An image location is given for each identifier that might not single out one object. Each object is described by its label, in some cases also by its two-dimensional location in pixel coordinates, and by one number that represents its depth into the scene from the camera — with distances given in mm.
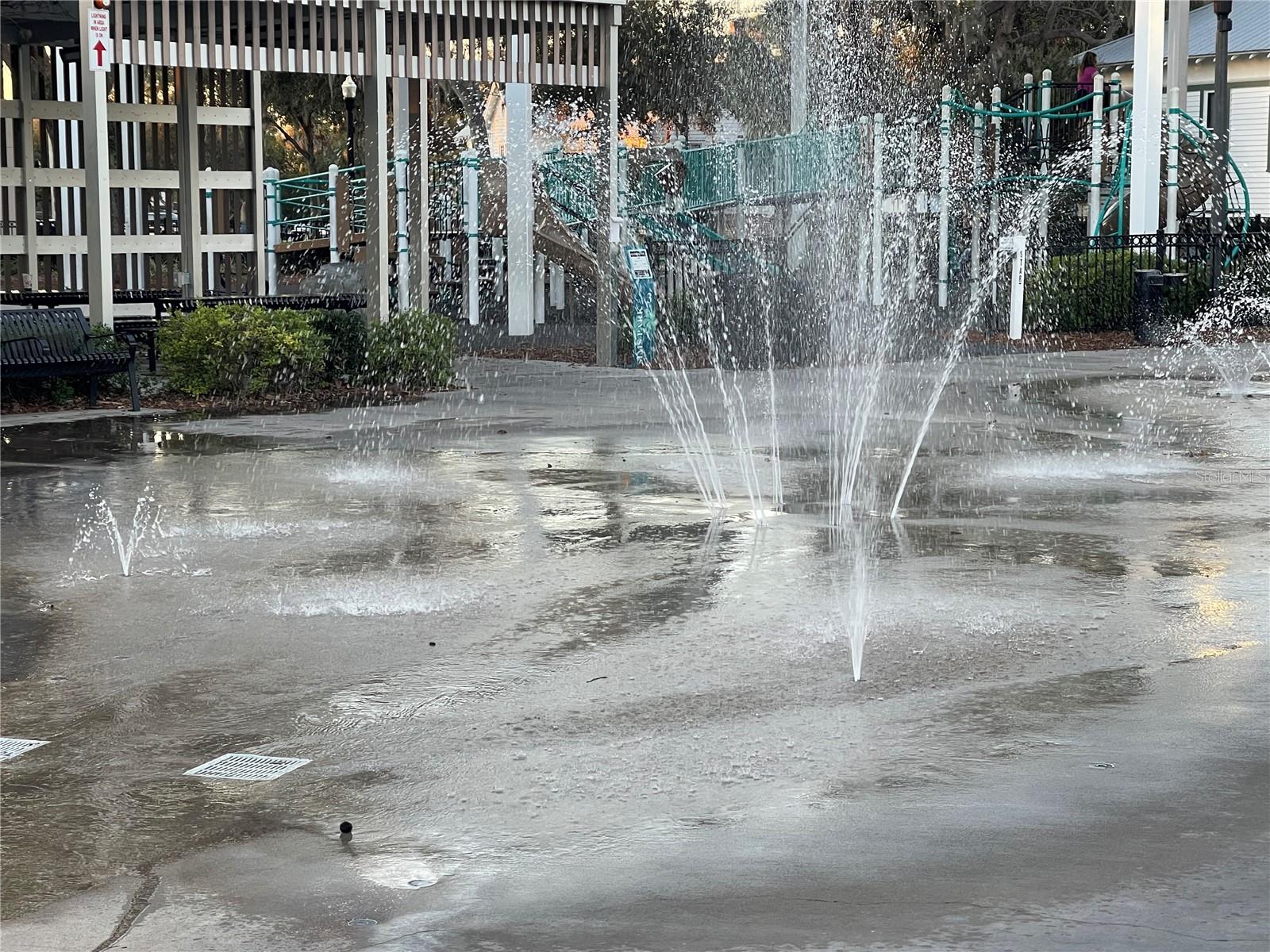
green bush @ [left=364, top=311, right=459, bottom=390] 17266
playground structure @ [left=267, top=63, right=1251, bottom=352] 25734
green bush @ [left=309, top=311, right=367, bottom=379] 17219
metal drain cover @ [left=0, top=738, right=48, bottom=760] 5789
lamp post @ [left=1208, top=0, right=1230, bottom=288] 25094
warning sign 15547
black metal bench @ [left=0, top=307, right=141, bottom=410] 15016
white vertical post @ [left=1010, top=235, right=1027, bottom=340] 23125
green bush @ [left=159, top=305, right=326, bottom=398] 16047
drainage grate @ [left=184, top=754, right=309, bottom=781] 5539
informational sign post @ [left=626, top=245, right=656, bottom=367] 19703
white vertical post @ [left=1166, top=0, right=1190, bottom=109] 29906
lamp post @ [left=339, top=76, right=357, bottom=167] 32750
